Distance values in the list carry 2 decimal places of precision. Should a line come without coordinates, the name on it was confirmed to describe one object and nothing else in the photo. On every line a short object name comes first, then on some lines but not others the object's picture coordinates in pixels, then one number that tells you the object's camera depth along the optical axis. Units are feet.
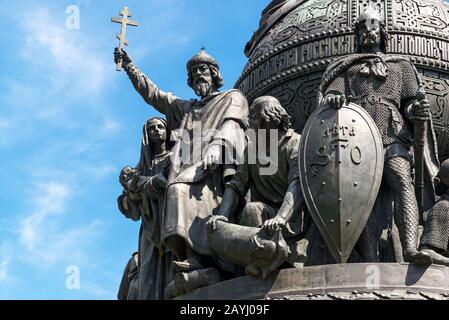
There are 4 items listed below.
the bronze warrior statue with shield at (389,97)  51.75
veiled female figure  56.49
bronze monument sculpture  49.85
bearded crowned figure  53.98
